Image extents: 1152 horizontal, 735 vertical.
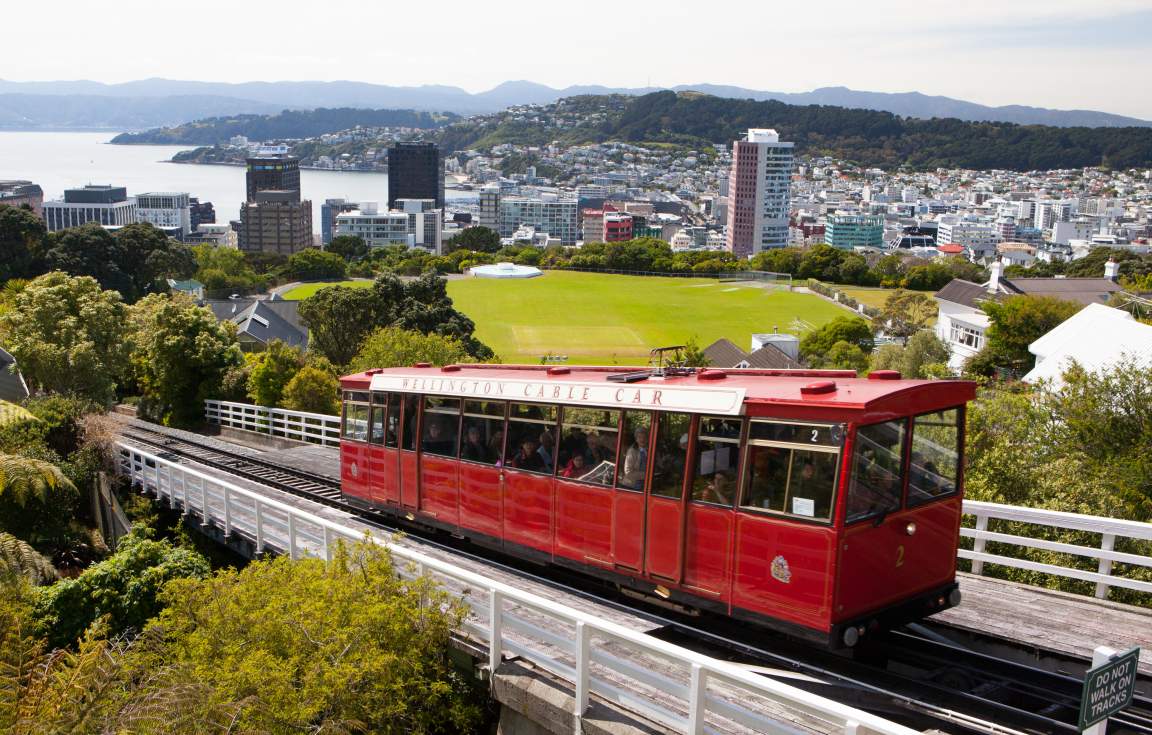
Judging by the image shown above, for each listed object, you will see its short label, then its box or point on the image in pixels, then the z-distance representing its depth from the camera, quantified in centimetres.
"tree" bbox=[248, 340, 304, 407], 3347
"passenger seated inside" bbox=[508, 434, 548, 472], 1239
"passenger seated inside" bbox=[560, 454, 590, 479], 1175
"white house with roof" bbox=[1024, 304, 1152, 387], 3322
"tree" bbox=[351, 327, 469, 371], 3178
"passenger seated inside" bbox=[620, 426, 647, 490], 1096
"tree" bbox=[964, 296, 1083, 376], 6119
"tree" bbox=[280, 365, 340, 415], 3222
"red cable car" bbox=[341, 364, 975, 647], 926
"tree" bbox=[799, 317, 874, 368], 8244
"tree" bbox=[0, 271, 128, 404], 3180
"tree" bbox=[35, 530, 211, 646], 1470
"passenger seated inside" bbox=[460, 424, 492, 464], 1338
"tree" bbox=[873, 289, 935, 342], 9200
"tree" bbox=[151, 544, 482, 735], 898
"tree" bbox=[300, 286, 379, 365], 5212
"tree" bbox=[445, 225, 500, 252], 17862
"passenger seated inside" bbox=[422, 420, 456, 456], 1412
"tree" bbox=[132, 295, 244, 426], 3356
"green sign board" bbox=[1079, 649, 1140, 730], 602
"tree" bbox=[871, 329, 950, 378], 5902
